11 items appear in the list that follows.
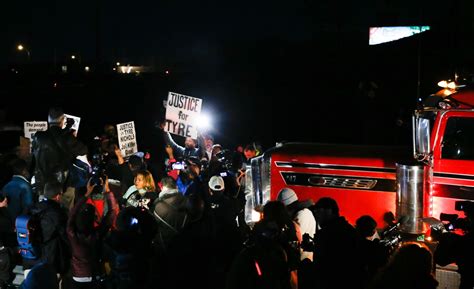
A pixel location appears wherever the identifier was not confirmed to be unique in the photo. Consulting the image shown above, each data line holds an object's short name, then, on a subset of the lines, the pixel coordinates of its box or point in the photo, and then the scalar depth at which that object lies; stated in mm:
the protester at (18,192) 7727
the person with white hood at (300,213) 6555
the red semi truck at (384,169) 7363
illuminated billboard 28625
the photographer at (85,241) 6180
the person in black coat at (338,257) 4852
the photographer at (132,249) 4805
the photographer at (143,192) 7694
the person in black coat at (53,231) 6176
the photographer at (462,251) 4637
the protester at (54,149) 8141
